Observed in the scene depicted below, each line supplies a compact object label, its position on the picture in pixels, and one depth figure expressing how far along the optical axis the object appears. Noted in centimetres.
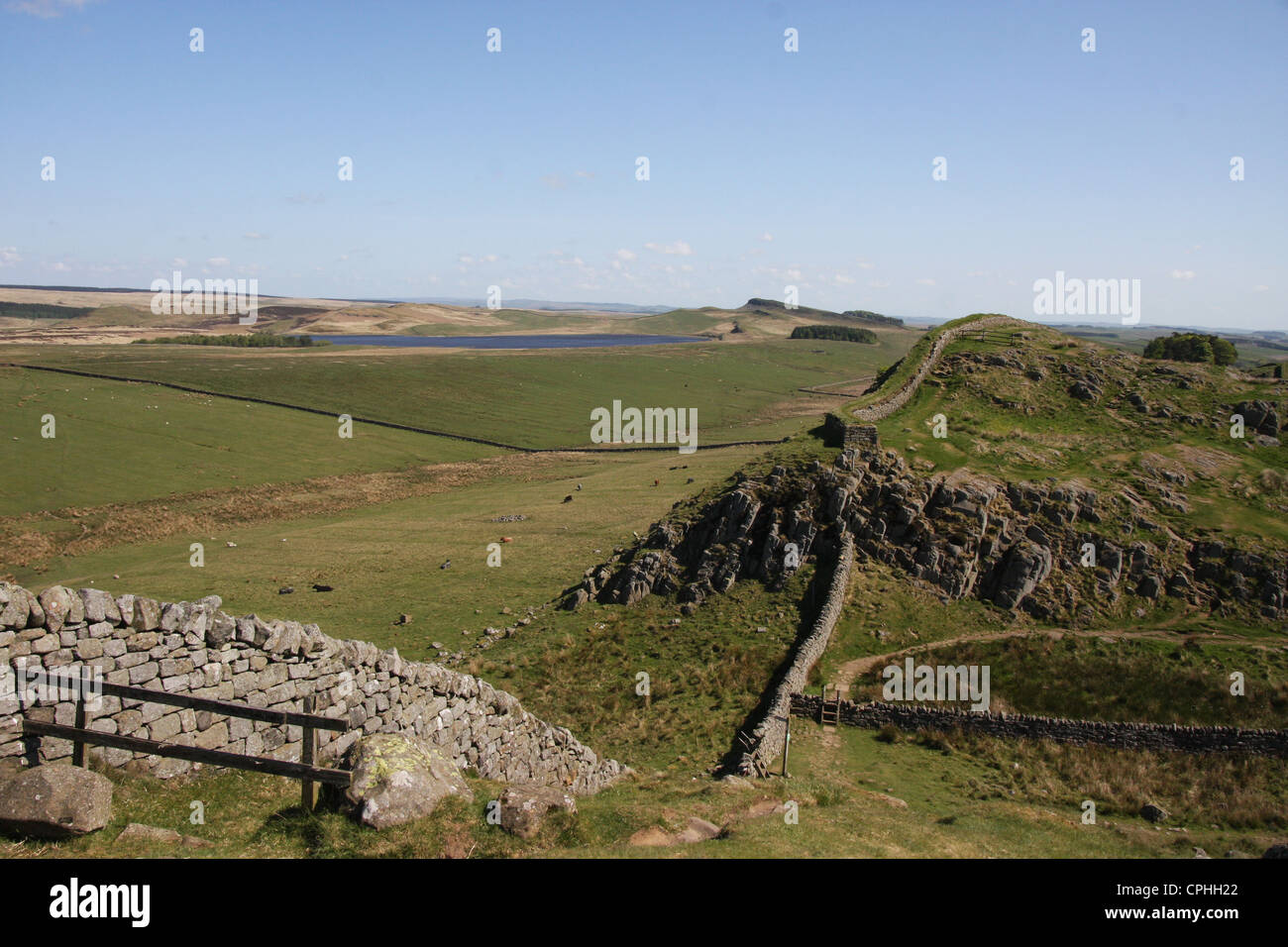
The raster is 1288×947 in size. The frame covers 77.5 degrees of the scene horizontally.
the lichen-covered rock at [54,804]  988
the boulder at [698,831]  1407
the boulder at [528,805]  1215
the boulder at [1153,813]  2208
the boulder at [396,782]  1135
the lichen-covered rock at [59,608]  1216
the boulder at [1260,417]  4744
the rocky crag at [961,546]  3516
